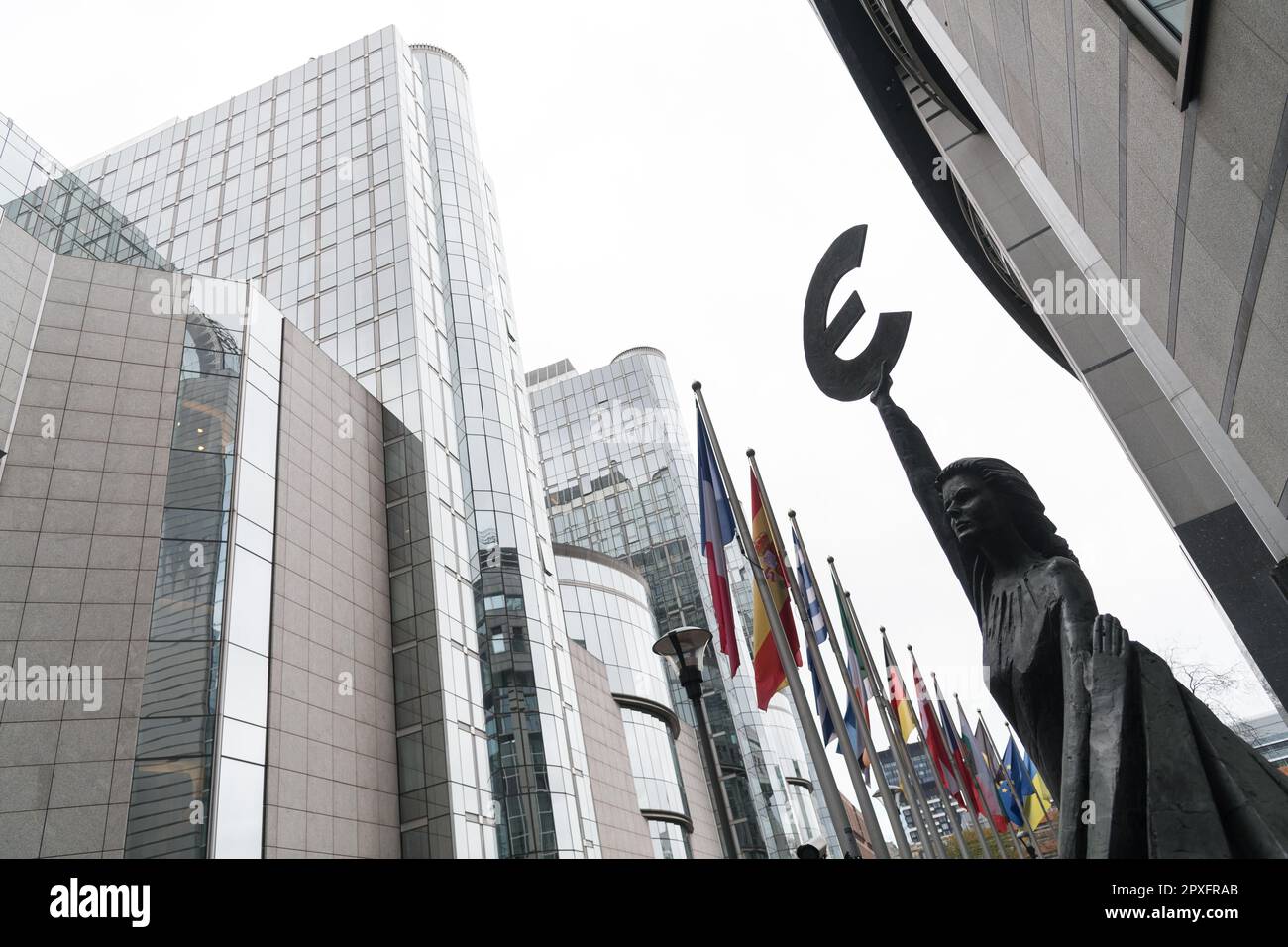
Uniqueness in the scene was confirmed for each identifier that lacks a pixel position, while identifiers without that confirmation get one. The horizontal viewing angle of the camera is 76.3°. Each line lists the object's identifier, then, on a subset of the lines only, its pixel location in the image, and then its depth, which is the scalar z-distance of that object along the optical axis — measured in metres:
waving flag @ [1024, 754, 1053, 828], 31.15
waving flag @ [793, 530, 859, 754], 14.38
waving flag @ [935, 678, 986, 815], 19.27
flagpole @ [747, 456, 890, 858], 10.51
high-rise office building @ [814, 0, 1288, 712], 5.31
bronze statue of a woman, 6.53
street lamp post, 12.57
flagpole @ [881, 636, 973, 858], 16.81
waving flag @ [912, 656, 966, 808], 18.27
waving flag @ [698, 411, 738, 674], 11.71
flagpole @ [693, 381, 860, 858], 10.32
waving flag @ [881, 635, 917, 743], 20.07
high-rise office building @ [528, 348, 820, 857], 64.19
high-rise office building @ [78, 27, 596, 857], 27.22
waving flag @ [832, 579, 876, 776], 15.66
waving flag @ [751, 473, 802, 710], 11.22
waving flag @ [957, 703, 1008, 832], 24.95
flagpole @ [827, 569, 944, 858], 12.79
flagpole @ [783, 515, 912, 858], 11.00
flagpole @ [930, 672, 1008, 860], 19.22
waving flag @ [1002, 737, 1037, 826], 29.92
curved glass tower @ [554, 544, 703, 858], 43.41
